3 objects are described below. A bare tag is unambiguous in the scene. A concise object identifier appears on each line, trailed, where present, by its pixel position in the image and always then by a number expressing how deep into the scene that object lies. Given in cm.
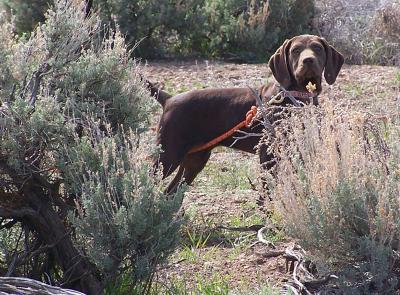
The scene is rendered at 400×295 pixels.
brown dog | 1055
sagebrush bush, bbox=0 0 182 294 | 657
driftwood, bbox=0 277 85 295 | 566
